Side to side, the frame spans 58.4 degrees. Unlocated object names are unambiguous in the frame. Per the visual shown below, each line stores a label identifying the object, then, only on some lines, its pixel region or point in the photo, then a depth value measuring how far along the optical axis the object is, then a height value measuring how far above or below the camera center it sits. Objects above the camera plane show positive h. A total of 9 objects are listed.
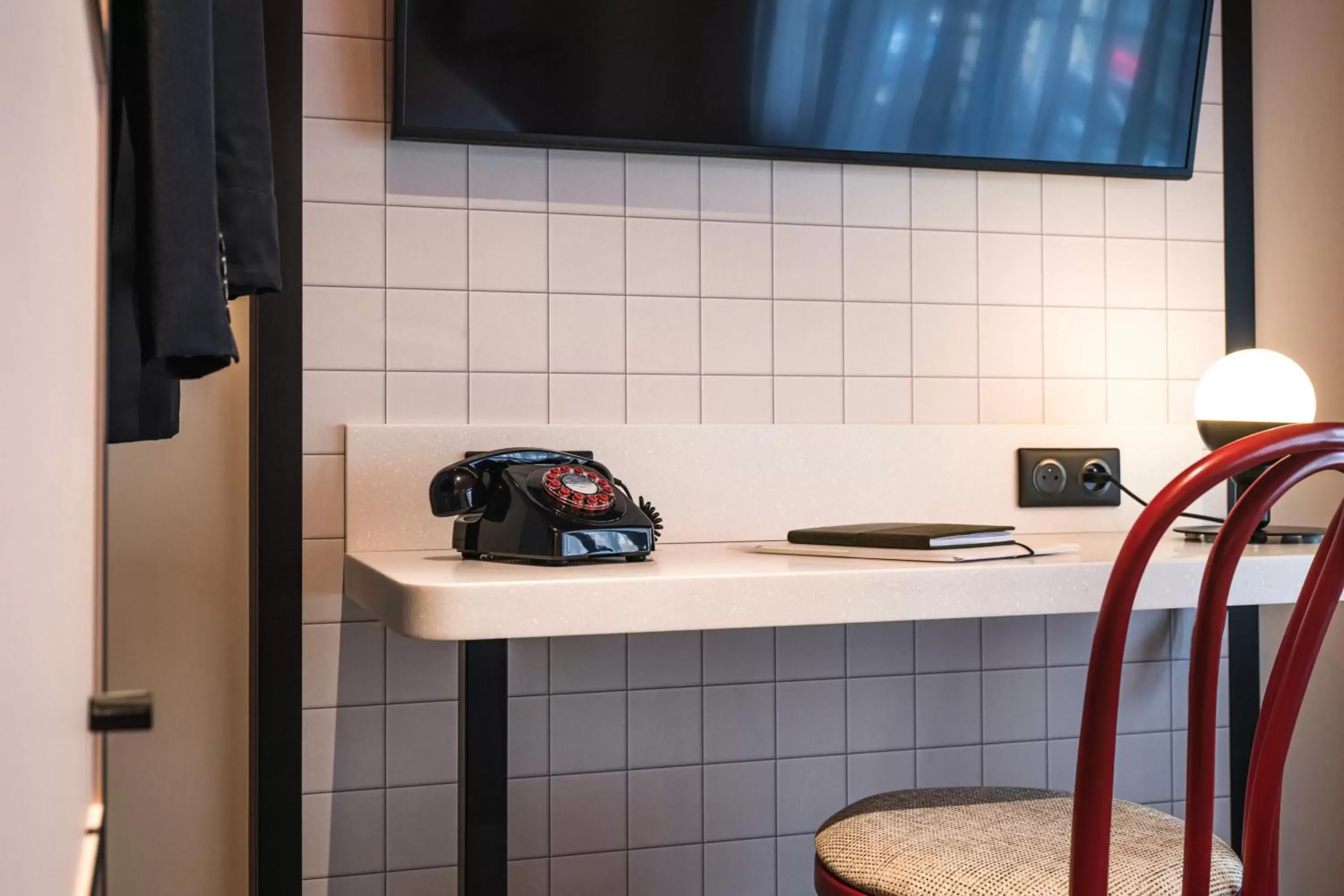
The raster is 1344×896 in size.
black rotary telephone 1.30 -0.06
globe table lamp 1.65 +0.08
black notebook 1.33 -0.09
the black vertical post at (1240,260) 1.98 +0.33
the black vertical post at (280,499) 1.62 -0.06
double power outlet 1.86 -0.03
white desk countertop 1.09 -0.13
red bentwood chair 0.83 -0.25
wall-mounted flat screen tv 1.65 +0.56
